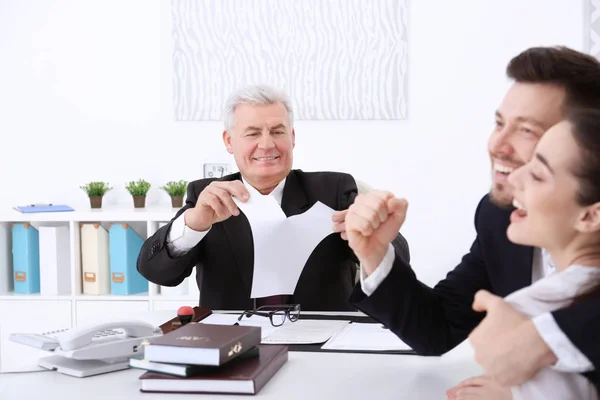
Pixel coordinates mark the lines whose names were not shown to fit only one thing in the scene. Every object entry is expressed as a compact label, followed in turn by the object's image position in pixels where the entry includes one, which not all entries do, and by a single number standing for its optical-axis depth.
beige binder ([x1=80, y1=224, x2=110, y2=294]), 3.54
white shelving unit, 3.50
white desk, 1.32
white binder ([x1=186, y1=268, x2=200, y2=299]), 3.50
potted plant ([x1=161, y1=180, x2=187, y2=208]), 3.67
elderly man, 2.21
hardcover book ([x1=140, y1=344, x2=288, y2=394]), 1.31
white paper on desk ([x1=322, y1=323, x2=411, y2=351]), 1.64
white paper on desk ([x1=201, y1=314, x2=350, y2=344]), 1.71
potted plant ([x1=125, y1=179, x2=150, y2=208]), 3.73
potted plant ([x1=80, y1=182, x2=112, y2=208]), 3.72
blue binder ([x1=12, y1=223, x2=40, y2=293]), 3.60
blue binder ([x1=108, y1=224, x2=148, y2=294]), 3.51
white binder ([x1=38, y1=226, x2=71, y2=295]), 3.55
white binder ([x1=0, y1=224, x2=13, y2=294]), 3.65
